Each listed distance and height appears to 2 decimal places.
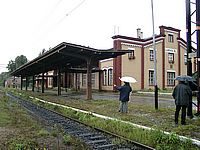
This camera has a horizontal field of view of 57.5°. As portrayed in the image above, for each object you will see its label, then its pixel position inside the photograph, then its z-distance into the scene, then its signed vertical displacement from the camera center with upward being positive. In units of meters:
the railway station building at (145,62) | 24.10 +2.20
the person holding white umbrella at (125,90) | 8.91 -0.60
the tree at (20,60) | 64.81 +6.63
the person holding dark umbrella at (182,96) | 6.74 -0.69
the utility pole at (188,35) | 8.14 +1.92
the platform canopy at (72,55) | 14.26 +2.01
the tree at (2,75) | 86.62 +1.34
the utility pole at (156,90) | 9.71 -0.69
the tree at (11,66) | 66.69 +4.58
